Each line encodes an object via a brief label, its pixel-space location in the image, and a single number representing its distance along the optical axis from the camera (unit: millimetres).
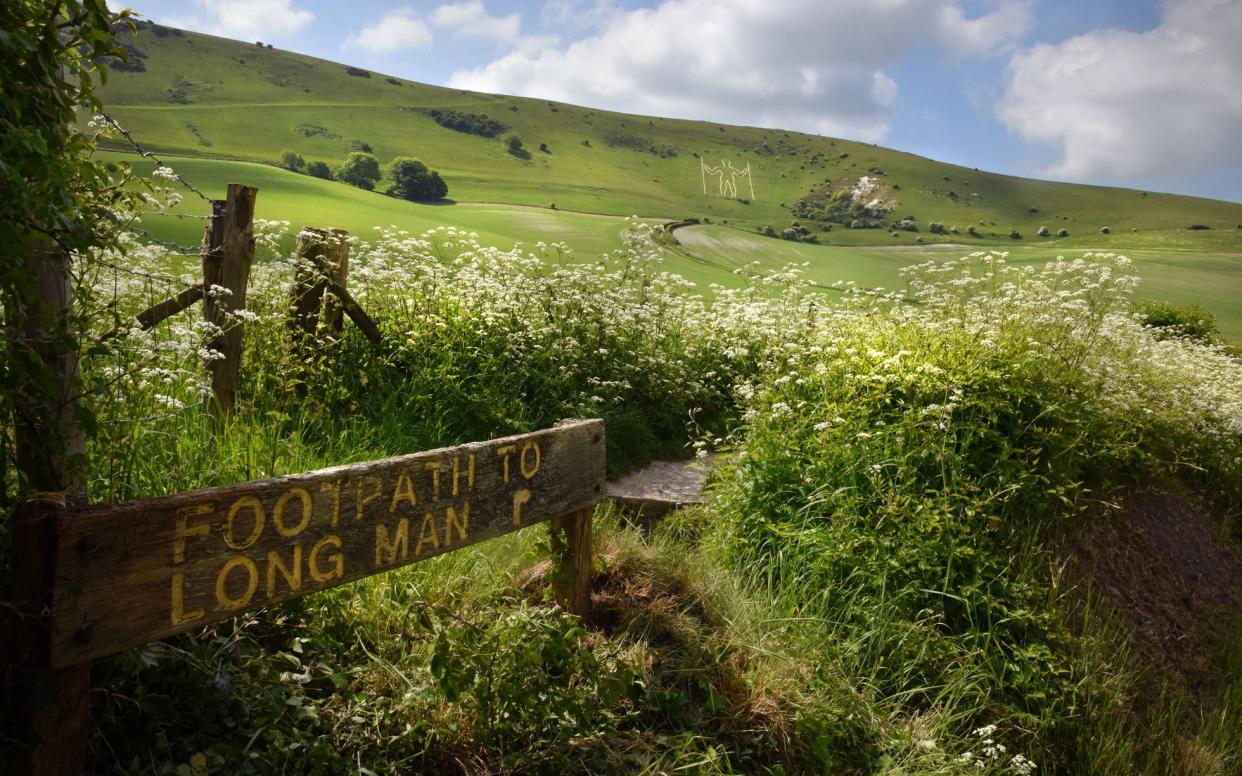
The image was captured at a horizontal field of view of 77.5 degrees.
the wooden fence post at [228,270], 5547
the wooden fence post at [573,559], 3758
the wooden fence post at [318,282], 6312
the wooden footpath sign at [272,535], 2010
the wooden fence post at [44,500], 1944
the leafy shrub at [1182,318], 17375
